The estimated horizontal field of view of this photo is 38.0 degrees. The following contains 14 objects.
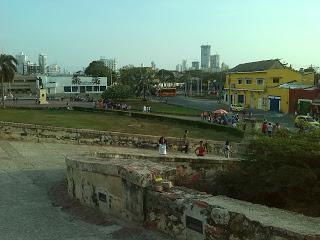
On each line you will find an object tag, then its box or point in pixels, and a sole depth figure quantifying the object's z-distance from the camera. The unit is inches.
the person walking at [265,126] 980.8
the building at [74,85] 3799.2
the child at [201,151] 815.0
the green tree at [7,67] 1957.4
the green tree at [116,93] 2381.4
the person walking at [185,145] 967.6
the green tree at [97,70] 4440.2
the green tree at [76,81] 3782.0
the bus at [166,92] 3346.5
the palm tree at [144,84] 3040.8
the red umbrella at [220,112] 1563.7
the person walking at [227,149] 914.8
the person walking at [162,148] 823.1
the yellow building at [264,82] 2164.1
